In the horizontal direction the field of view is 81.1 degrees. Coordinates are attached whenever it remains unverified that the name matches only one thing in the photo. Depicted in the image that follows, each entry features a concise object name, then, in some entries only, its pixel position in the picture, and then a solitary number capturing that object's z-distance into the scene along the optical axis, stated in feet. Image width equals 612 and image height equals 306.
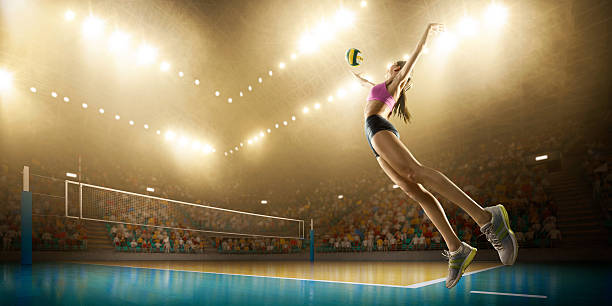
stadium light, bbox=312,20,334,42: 33.63
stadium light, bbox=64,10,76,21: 32.18
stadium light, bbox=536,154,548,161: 35.76
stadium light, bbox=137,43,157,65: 37.65
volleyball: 11.13
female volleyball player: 7.50
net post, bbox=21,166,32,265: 21.43
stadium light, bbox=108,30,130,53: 35.68
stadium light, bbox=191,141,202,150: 57.41
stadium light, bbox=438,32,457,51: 33.71
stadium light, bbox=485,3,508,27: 30.30
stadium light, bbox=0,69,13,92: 38.83
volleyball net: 36.22
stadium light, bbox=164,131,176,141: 55.03
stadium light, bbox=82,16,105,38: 33.40
